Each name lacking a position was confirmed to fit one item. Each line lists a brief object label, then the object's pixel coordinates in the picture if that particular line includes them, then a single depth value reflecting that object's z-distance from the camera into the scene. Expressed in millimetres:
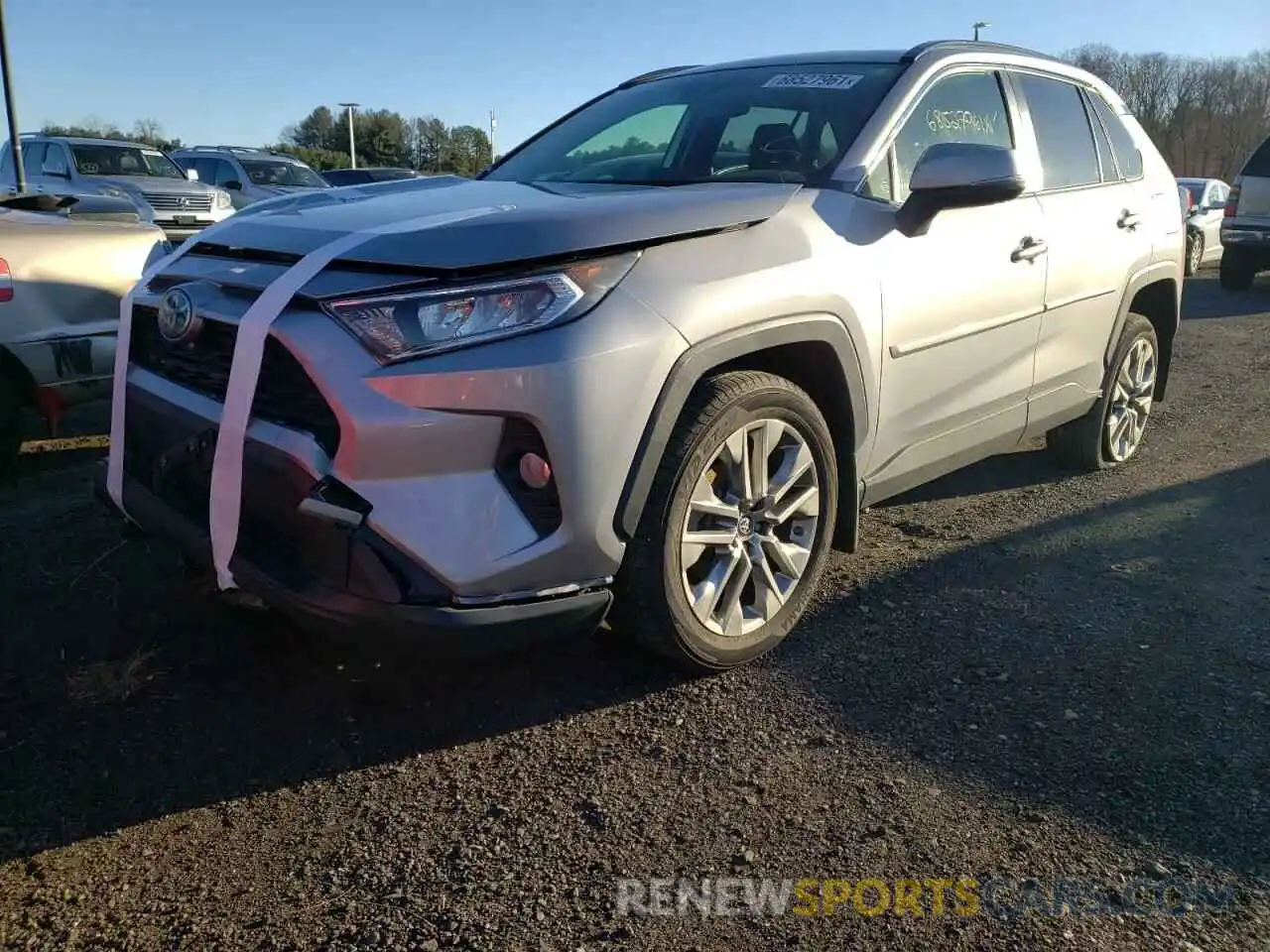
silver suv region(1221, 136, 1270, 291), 12500
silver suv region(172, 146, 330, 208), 18328
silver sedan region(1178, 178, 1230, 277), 15344
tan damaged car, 4625
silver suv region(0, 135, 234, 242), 14734
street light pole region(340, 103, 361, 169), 50734
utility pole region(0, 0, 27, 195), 17031
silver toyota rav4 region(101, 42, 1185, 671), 2402
